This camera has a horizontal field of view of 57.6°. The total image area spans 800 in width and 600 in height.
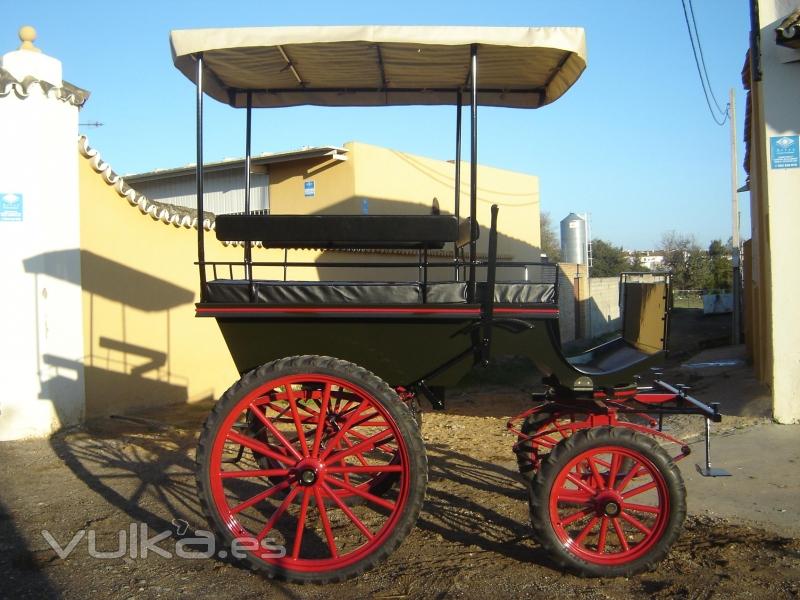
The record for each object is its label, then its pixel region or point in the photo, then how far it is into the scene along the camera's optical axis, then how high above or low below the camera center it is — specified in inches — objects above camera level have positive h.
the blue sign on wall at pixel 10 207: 262.4 +35.9
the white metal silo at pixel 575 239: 854.5 +68.3
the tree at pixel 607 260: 1285.7 +70.7
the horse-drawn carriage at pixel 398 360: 138.7 -13.0
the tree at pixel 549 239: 1525.2 +134.3
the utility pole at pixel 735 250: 597.4 +40.1
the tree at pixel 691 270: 1109.5 +39.9
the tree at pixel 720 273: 1103.0 +33.3
